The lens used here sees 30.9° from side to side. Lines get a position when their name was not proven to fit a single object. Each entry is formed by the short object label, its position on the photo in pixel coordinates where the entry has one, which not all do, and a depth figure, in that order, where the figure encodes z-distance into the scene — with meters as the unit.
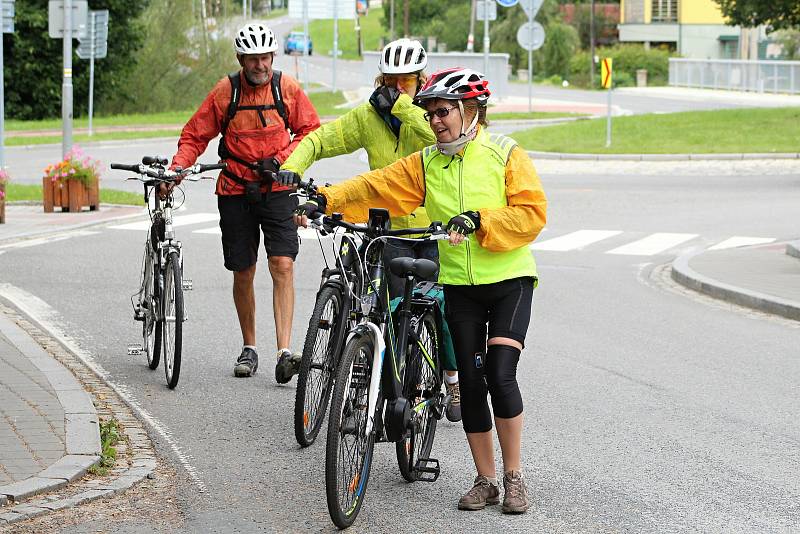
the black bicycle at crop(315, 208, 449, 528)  5.59
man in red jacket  8.58
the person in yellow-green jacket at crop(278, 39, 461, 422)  7.29
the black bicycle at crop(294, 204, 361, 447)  6.38
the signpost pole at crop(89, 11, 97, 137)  33.97
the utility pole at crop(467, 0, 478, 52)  63.30
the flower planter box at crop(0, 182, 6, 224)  17.08
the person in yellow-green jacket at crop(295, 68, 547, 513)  5.84
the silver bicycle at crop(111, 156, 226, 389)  8.48
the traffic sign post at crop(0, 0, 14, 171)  22.33
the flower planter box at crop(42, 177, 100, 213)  19.20
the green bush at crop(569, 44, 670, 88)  83.38
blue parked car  96.35
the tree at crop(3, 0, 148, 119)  47.31
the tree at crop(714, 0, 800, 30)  35.41
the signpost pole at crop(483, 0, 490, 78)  40.21
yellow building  99.62
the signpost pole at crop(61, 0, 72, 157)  21.91
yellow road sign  29.09
